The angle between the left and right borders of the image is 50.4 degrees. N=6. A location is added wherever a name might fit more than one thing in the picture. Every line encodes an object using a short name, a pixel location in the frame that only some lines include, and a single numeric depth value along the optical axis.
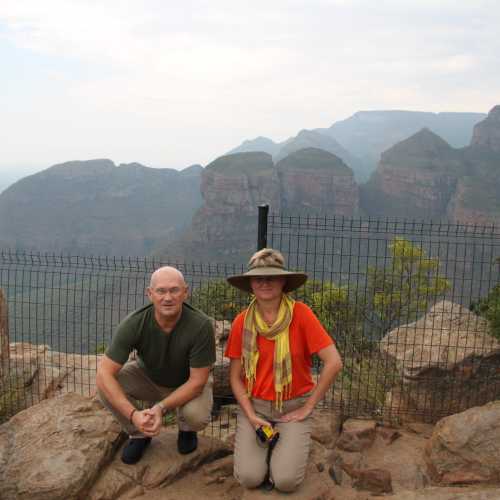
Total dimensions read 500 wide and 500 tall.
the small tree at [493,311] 6.17
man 3.82
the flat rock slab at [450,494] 3.60
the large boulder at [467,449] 4.35
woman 3.86
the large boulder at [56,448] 3.99
